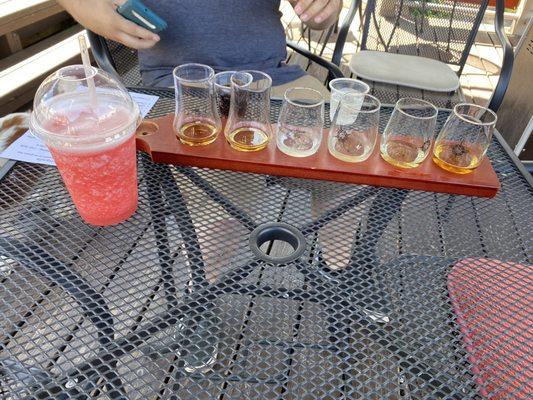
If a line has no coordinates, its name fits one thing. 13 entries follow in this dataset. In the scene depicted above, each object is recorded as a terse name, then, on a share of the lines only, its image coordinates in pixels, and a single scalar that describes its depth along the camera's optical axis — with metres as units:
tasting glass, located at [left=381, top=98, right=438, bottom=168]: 0.76
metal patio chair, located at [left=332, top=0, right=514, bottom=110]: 1.80
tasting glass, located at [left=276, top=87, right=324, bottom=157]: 0.74
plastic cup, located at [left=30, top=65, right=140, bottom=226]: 0.58
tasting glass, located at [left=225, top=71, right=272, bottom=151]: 0.76
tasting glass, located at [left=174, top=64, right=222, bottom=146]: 0.77
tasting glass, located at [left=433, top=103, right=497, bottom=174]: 0.77
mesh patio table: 0.52
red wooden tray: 0.77
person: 1.12
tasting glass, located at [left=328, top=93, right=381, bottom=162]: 0.76
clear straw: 0.57
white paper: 0.80
